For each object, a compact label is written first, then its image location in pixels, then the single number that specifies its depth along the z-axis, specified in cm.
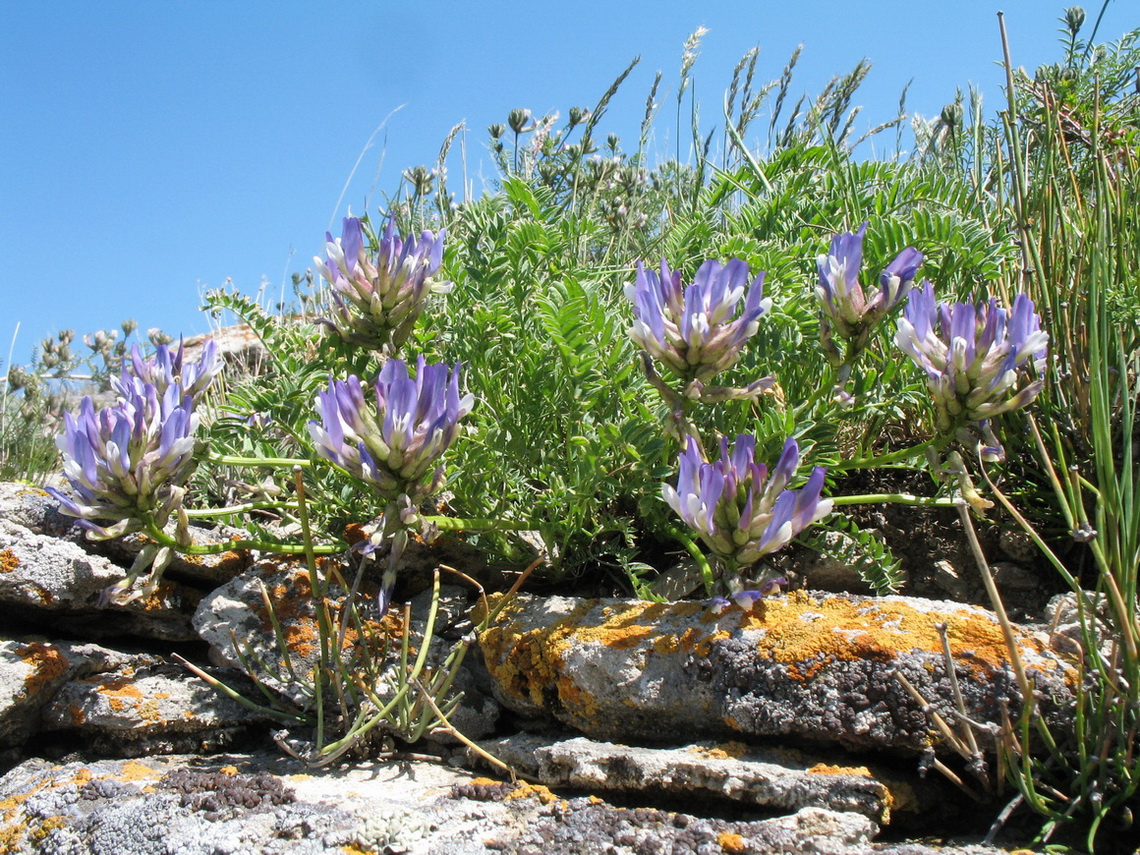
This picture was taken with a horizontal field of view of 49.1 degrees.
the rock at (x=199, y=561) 46
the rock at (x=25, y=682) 40
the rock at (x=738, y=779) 32
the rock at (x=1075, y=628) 32
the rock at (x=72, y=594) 43
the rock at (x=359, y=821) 30
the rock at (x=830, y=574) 43
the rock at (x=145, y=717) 41
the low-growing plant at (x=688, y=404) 34
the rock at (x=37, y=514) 47
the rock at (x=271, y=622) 42
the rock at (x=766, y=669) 33
